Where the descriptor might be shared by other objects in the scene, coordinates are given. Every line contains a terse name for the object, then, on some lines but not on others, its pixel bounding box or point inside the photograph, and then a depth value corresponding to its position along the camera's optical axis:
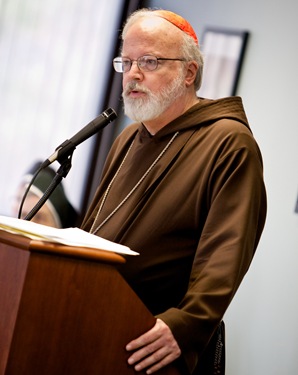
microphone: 4.76
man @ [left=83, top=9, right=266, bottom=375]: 4.29
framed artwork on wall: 9.95
